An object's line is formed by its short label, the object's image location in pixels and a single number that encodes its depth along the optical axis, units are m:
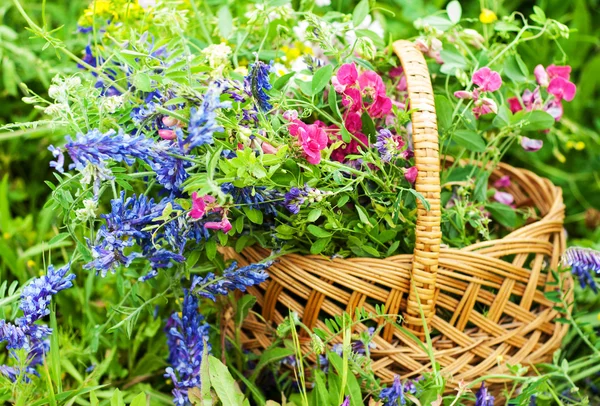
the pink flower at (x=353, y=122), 0.81
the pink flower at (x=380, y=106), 0.82
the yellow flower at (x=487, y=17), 0.95
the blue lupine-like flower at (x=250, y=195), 0.73
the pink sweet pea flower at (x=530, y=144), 0.94
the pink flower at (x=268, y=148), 0.73
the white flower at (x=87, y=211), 0.69
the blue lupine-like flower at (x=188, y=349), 0.83
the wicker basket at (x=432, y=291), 0.79
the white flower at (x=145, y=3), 0.94
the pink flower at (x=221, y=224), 0.71
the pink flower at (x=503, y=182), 1.06
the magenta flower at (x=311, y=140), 0.72
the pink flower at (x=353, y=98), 0.80
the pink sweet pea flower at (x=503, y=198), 1.01
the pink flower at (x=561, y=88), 0.92
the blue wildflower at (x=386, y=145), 0.76
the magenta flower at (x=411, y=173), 0.80
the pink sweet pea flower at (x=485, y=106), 0.83
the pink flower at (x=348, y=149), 0.82
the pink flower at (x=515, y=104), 0.96
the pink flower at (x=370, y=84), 0.81
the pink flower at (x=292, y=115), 0.75
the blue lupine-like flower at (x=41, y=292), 0.74
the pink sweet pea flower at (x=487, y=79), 0.85
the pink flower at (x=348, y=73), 0.80
